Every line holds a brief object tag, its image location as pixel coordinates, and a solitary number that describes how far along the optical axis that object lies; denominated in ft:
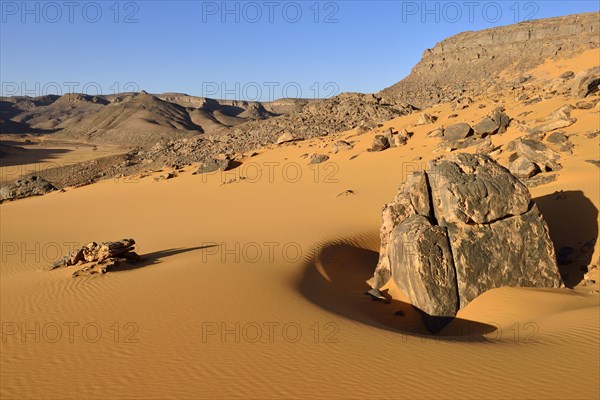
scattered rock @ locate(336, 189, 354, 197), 67.31
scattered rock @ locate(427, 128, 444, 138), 80.94
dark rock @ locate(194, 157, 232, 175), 97.14
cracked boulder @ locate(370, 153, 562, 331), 28.27
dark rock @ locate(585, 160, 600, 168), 47.47
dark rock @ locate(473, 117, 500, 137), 71.56
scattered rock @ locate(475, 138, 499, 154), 63.43
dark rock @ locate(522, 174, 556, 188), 47.43
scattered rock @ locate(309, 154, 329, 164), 90.12
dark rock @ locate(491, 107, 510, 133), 71.61
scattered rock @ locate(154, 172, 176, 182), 98.12
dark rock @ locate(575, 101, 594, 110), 65.10
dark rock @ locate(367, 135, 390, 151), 86.89
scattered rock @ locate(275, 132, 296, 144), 116.88
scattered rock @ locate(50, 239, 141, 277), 37.89
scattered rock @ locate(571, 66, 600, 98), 70.54
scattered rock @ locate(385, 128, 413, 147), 85.71
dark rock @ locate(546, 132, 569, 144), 56.90
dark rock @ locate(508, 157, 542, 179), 49.69
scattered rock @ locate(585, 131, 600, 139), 55.70
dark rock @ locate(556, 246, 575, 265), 35.24
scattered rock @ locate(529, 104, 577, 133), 61.72
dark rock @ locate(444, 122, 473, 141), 74.13
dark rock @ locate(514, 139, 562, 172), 50.34
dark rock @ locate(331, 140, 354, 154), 93.25
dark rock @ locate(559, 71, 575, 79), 95.28
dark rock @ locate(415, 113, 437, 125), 93.45
